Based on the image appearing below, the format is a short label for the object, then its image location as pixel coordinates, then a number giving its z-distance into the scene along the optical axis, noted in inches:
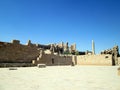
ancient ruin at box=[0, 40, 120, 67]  755.8
